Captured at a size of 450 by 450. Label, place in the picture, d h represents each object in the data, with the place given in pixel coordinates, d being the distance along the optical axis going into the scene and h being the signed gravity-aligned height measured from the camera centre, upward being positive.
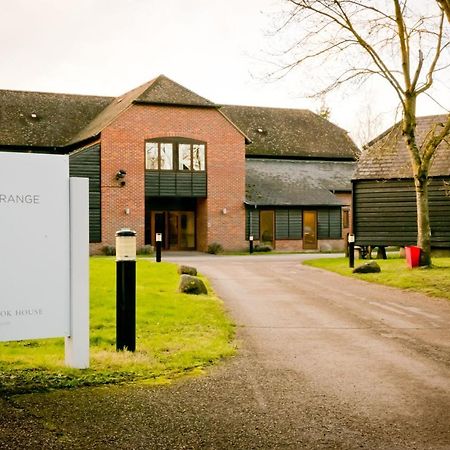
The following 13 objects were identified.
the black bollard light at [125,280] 6.91 -0.56
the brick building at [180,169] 34.00 +3.23
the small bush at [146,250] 33.41 -1.18
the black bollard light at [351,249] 21.28 -0.78
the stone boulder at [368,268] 19.03 -1.25
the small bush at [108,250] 33.00 -1.16
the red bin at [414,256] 20.03 -0.95
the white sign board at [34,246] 5.75 -0.17
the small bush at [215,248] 35.18 -1.17
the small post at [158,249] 23.52 -0.80
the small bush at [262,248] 36.28 -1.21
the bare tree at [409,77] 20.09 +4.67
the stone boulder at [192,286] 13.33 -1.22
